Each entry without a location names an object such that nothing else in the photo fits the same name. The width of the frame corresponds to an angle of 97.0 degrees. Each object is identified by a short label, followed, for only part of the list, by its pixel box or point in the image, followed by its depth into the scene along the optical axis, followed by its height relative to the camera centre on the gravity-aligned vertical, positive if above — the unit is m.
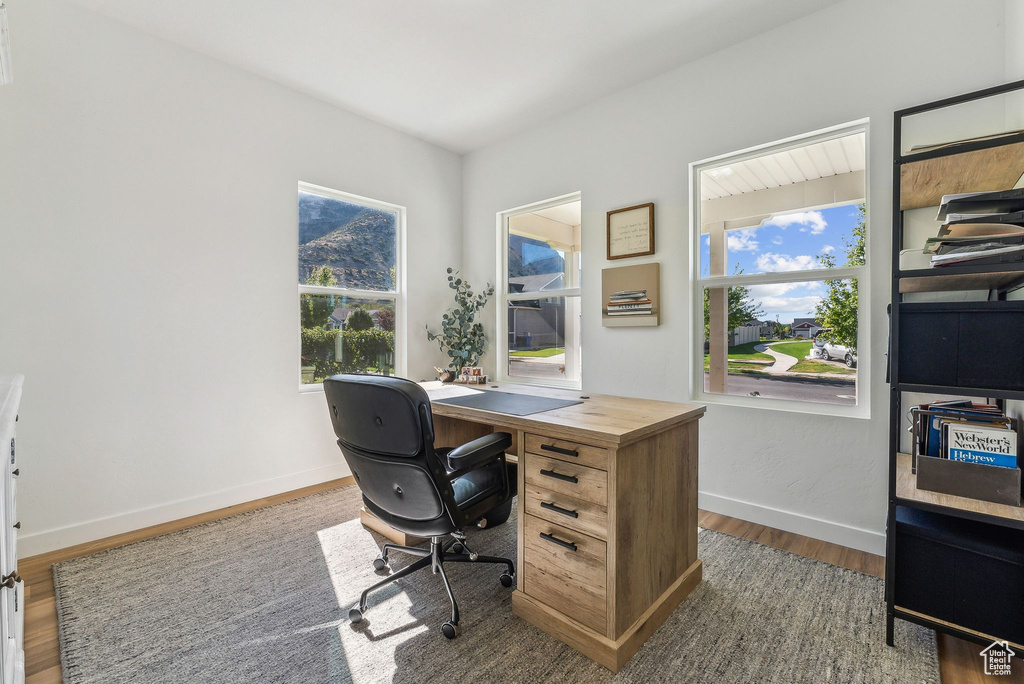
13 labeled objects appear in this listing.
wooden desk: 1.54 -0.69
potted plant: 4.00 +0.01
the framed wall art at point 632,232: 3.04 +0.71
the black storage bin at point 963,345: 1.41 -0.04
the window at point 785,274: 2.43 +0.35
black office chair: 1.58 -0.49
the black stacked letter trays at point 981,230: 1.40 +0.34
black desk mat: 1.96 -0.33
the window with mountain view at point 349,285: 3.37 +0.38
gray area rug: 1.52 -1.13
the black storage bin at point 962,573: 1.43 -0.79
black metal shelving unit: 1.44 -0.68
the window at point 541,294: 3.68 +0.34
